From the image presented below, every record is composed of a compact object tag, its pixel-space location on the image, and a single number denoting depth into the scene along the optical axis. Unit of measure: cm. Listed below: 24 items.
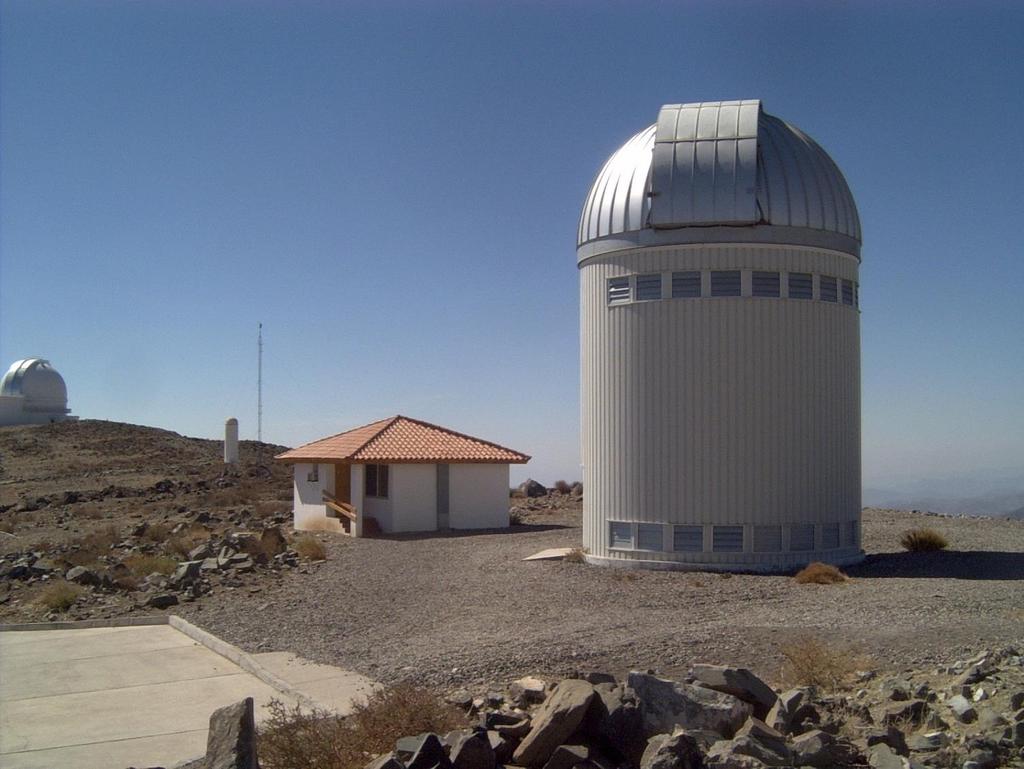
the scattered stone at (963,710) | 738
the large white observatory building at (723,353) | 1747
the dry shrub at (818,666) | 880
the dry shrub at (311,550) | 2099
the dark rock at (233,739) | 652
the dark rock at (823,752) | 655
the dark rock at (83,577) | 1764
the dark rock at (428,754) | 647
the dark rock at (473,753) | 662
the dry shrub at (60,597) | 1584
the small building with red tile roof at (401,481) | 2736
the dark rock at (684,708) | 702
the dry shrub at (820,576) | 1559
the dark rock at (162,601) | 1567
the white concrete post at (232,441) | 4812
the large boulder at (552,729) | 679
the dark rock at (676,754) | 618
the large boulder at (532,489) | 4025
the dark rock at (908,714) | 755
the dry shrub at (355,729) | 689
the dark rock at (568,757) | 660
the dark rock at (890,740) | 690
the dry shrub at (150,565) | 1894
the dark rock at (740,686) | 756
